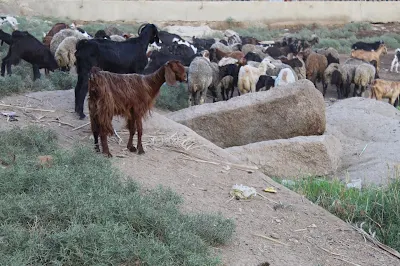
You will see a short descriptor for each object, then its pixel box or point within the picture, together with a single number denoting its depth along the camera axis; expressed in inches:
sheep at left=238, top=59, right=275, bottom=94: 614.2
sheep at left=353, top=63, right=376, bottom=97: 719.1
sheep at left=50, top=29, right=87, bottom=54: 643.5
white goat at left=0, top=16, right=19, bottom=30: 958.8
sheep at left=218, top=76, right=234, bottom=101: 628.1
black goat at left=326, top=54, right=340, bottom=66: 815.1
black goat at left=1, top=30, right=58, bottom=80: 519.8
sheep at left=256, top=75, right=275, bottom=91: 592.2
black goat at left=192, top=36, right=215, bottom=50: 910.2
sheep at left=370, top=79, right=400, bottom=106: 666.6
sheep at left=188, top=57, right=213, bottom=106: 578.2
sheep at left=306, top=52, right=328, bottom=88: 781.9
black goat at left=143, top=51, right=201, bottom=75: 641.6
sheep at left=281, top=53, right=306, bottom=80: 744.0
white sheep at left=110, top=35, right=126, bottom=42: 738.2
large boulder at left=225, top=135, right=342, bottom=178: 380.8
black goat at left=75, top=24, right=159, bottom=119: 374.2
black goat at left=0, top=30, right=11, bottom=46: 583.6
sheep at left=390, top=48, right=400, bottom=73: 952.3
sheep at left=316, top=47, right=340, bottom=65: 818.2
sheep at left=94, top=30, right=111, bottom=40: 738.0
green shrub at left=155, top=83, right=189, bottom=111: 533.9
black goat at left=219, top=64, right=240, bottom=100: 631.8
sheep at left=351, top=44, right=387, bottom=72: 950.4
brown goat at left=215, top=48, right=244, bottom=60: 763.2
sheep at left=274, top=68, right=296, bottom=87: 592.7
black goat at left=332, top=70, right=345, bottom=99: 721.0
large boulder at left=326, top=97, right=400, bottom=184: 377.7
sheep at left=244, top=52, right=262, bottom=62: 759.8
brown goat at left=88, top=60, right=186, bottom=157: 276.5
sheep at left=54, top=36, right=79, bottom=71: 587.2
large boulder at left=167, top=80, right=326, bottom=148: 421.4
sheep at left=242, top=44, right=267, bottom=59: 859.4
